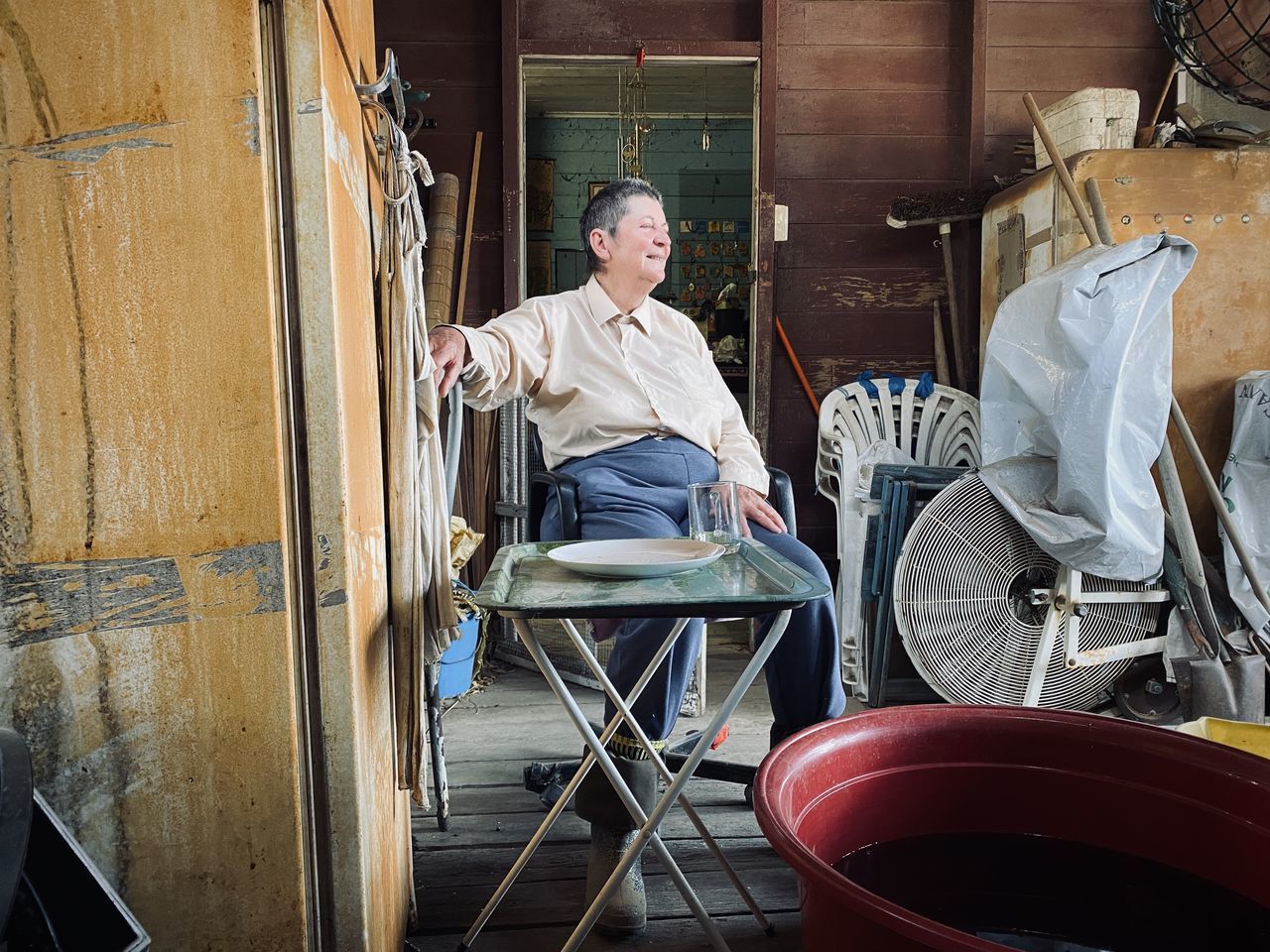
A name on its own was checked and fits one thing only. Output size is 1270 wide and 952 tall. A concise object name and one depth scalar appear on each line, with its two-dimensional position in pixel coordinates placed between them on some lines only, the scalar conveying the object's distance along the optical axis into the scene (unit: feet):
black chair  7.20
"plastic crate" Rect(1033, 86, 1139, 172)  10.48
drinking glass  6.07
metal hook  4.75
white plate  4.37
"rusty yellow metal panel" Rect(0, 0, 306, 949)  3.15
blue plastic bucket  9.87
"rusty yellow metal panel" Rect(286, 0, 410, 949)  3.47
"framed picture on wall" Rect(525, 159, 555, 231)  21.07
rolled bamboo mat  11.99
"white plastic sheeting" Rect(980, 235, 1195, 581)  8.79
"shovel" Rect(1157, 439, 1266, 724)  8.87
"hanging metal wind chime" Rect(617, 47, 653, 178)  18.94
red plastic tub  2.88
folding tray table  3.79
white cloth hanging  4.80
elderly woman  6.88
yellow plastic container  4.04
